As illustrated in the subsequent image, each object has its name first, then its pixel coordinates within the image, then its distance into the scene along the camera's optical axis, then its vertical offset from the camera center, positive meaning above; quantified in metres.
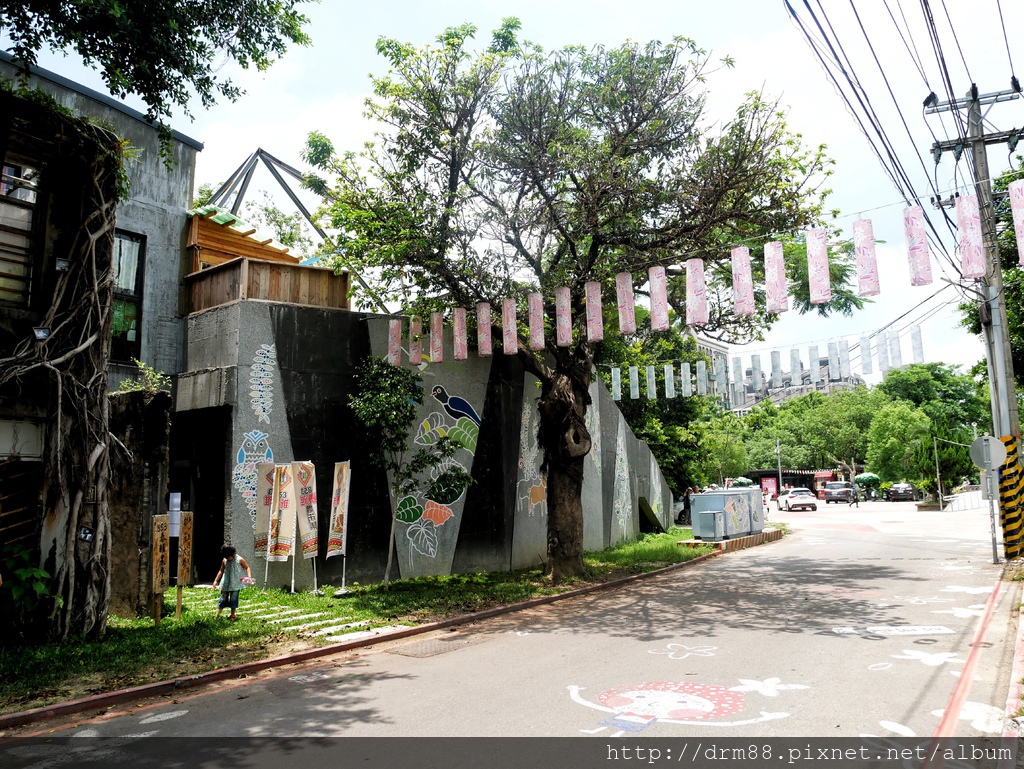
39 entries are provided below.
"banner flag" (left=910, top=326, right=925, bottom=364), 10.65 +1.86
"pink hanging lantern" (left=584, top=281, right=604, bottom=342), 12.24 +2.86
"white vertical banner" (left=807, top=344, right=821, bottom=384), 12.45 +1.90
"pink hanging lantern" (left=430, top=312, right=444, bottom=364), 13.97 +2.81
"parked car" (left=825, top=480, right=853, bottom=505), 51.09 -2.05
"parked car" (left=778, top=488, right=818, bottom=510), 45.34 -2.35
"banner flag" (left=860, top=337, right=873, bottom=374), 11.17 +1.80
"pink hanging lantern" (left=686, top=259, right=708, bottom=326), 10.81 +2.74
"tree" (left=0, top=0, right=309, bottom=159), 8.05 +5.51
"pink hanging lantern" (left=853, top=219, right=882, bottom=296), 9.09 +2.74
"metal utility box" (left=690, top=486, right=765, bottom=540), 22.17 -1.35
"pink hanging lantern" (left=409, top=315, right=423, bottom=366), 14.56 +2.86
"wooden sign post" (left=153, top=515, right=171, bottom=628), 9.93 -1.09
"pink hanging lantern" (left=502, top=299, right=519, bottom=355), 13.29 +2.88
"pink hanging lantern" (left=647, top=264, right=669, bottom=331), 11.33 +2.85
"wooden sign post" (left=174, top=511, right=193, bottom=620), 10.17 -1.10
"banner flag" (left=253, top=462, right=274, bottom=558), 12.28 -0.49
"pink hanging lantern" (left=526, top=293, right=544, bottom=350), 12.84 +2.90
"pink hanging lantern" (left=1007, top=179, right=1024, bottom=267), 7.94 +3.02
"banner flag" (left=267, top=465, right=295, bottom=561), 11.99 -0.70
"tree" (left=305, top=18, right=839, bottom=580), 12.80 +5.74
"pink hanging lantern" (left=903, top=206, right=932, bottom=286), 8.65 +2.79
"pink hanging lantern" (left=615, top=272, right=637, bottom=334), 11.87 +2.92
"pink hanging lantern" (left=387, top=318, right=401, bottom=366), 14.30 +2.81
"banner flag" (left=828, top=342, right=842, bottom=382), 11.95 +1.81
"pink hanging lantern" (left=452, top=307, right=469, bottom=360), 13.95 +2.97
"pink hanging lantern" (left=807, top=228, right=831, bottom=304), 9.35 +2.79
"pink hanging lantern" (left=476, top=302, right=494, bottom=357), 13.55 +2.88
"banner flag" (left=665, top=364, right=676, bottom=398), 15.82 +2.05
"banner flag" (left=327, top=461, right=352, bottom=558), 12.51 -0.60
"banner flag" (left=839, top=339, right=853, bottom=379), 11.79 +1.84
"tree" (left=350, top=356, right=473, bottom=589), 12.77 +1.06
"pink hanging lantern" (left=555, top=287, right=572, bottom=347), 12.60 +2.84
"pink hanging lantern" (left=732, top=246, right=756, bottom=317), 10.09 +2.75
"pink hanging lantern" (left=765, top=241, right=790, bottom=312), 9.81 +2.67
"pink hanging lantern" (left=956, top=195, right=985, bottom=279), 8.19 +2.72
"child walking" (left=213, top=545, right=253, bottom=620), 10.29 -1.51
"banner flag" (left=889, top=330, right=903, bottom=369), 10.89 +1.83
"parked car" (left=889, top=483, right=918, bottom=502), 54.34 -2.25
